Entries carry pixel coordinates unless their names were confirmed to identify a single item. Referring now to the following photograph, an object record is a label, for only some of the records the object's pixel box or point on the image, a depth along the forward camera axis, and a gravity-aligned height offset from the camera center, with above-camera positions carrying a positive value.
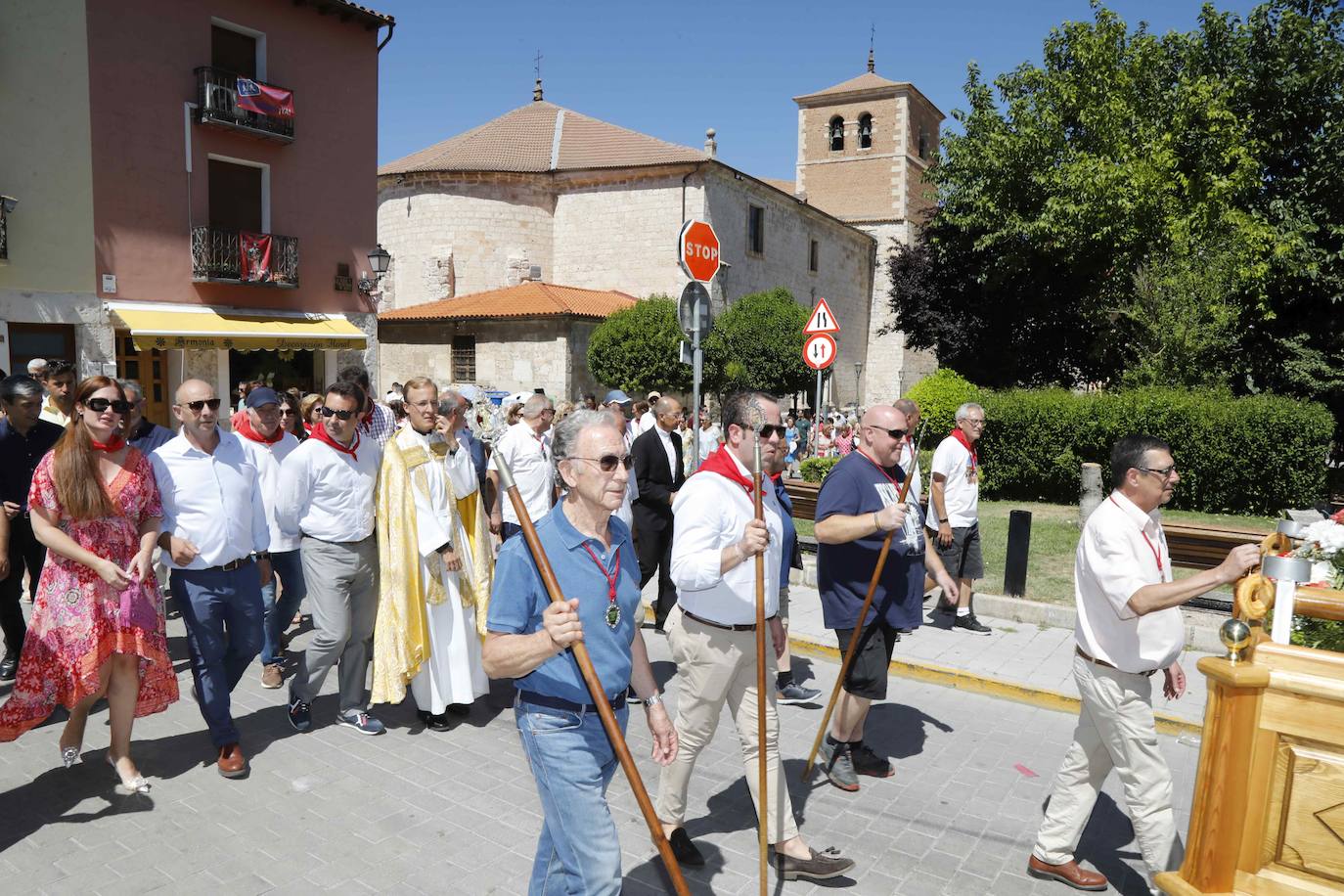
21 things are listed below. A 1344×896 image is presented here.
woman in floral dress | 4.27 -1.12
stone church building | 30.47 +4.89
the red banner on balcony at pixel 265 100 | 18.20 +4.98
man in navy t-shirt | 4.44 -1.01
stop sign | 8.34 +1.04
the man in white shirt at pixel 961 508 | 7.36 -1.11
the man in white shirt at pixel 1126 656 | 3.57 -1.10
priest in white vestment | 5.38 -1.31
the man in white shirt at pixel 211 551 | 4.68 -1.04
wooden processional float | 2.32 -0.98
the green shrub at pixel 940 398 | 16.84 -0.50
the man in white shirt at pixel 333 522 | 5.18 -0.97
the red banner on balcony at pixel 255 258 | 18.53 +1.81
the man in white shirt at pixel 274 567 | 6.25 -1.57
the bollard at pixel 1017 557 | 8.42 -1.66
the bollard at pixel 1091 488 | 11.68 -1.45
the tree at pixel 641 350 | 26.84 +0.32
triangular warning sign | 11.70 +0.58
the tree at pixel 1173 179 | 21.30 +4.91
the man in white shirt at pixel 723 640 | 3.82 -1.17
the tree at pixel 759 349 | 28.80 +0.50
